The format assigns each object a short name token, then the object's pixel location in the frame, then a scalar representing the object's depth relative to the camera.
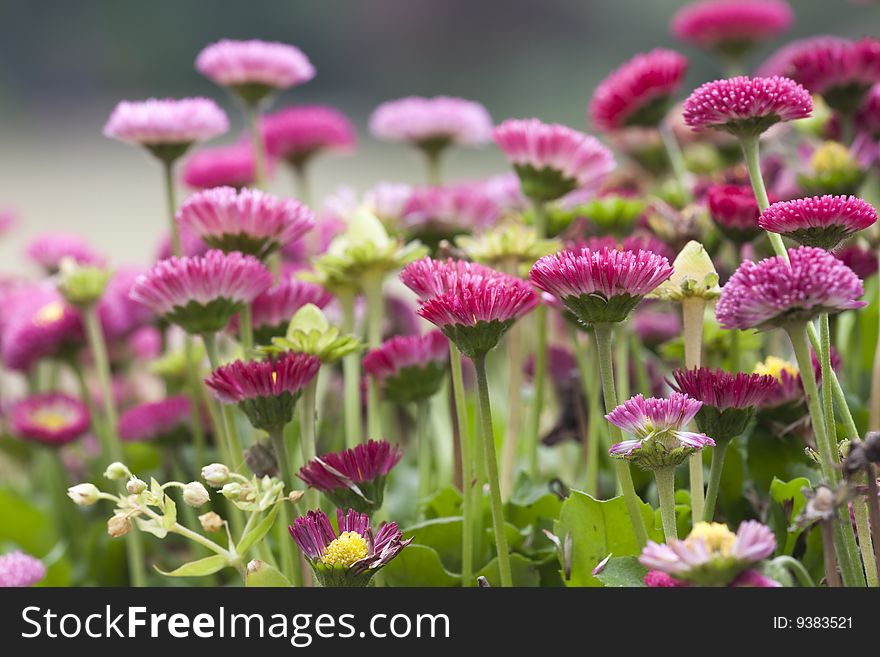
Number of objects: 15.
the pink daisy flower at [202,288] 1.03
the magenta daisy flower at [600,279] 0.96
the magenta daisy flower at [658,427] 0.96
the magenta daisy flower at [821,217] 0.97
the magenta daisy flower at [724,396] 0.98
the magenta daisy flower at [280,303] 1.08
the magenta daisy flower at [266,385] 1.00
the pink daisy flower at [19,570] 1.07
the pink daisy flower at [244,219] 1.05
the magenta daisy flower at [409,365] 1.08
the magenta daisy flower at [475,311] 0.97
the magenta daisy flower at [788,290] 0.93
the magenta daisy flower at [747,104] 0.99
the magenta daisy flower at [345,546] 0.98
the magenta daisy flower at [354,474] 1.01
